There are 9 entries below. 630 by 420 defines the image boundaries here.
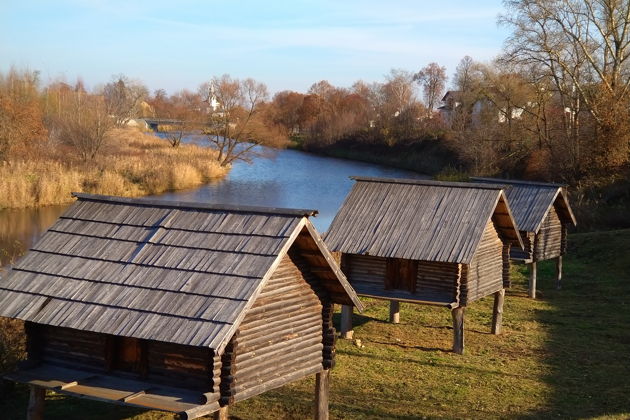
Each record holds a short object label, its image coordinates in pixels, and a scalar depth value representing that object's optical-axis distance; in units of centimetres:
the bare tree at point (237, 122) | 5366
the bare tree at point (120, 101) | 5086
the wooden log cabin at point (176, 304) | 891
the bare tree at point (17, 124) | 3669
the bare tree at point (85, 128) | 4194
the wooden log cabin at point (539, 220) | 2173
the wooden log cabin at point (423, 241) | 1531
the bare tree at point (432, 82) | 10081
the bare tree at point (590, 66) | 3800
